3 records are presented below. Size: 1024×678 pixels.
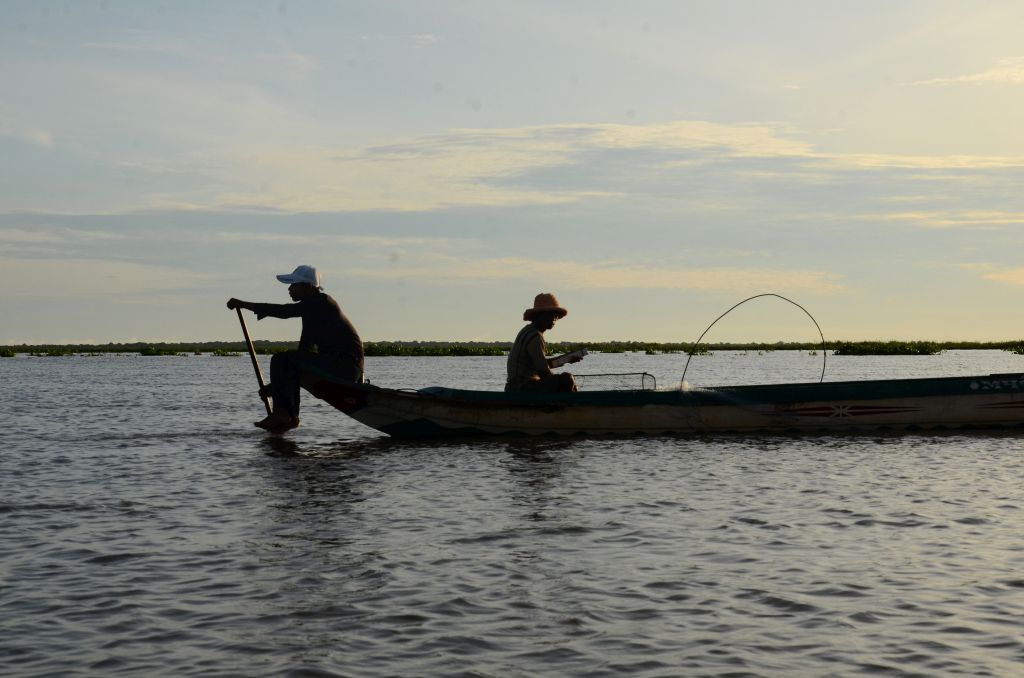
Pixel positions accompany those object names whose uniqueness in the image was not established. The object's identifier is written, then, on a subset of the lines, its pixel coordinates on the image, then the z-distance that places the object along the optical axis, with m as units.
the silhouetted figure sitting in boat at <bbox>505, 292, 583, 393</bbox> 17.00
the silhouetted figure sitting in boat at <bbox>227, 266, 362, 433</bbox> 16.73
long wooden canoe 17.48
